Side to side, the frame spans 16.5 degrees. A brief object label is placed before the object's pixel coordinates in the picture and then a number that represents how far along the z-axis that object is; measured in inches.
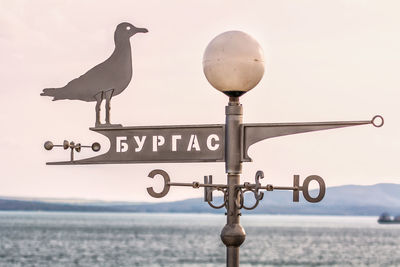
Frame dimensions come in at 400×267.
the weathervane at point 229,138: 256.3
